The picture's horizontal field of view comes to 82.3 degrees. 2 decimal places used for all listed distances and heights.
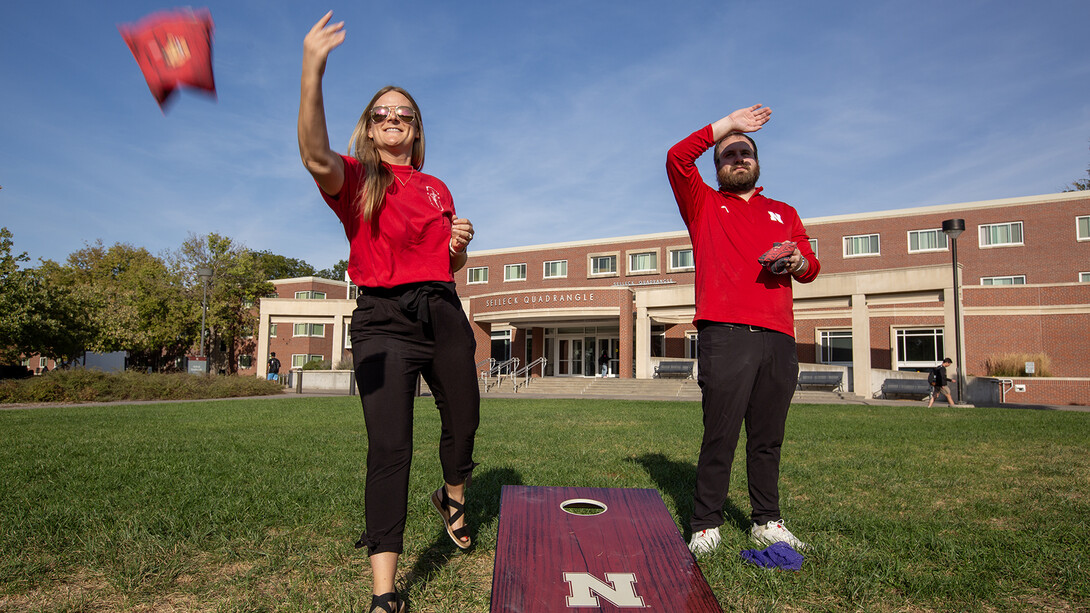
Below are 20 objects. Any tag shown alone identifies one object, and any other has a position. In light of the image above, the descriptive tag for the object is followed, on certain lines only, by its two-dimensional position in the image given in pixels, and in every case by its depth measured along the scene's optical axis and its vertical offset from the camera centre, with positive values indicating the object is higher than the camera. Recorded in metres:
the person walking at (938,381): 17.27 -0.82
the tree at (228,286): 44.22 +4.51
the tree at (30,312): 20.97 +1.23
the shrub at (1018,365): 23.23 -0.50
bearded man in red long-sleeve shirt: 3.12 +0.07
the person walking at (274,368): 33.00 -1.05
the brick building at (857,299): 25.72 +2.25
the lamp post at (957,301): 17.77 +1.56
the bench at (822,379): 23.72 -1.09
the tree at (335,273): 80.75 +9.97
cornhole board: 1.91 -0.74
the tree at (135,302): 37.12 +2.94
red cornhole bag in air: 1.96 +0.95
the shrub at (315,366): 31.99 -0.90
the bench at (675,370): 28.09 -0.89
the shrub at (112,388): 16.83 -1.19
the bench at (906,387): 20.92 -1.22
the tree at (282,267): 62.56 +9.08
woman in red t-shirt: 2.29 +0.20
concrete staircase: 22.48 -1.60
